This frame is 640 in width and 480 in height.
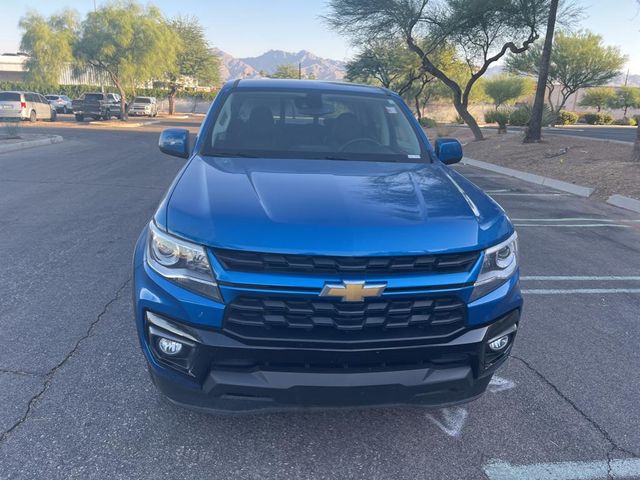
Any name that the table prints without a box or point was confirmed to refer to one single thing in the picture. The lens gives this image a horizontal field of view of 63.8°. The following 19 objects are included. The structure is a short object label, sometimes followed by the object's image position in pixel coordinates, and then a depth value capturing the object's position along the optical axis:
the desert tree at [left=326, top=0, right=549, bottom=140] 19.05
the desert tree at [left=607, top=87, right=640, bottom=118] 54.00
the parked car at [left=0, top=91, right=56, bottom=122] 26.52
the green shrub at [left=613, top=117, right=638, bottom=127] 46.06
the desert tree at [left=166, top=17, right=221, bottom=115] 47.84
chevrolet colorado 2.24
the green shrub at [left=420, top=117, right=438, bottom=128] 37.46
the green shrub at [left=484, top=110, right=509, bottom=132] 24.11
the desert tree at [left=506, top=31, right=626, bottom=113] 39.84
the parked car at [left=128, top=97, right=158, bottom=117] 42.88
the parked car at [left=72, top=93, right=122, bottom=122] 32.50
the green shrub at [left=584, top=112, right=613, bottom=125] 45.34
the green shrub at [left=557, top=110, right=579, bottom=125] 40.47
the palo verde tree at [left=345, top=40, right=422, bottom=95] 35.08
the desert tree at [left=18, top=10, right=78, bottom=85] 31.41
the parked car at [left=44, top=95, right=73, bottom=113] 42.84
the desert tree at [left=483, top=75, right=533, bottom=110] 50.41
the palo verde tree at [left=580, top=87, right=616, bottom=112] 54.50
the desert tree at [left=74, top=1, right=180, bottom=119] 29.95
